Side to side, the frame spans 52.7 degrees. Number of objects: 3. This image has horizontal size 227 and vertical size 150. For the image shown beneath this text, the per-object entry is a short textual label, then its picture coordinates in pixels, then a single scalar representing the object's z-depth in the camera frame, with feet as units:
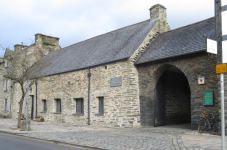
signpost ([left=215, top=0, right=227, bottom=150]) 17.47
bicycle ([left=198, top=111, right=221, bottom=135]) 30.94
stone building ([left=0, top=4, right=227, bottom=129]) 36.88
